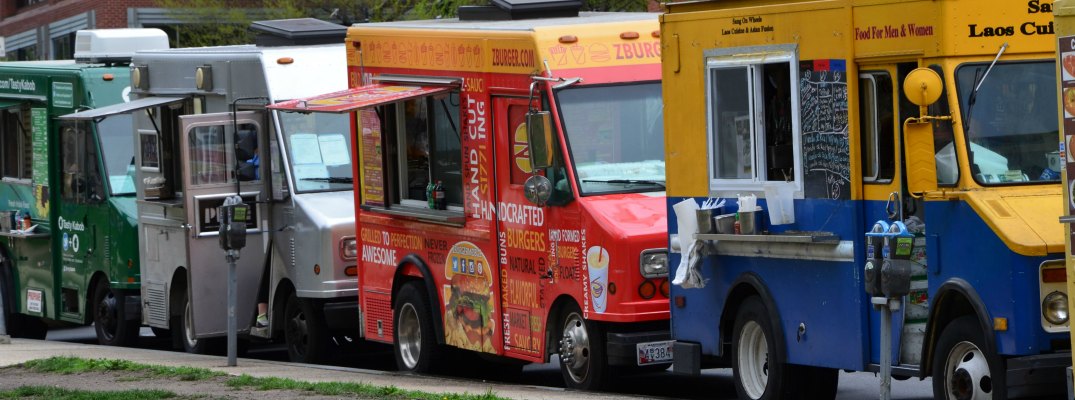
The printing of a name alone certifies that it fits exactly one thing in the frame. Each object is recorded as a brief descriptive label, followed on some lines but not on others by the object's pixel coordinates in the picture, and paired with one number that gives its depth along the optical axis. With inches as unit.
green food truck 1464.7
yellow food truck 714.0
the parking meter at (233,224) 1160.5
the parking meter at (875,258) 726.9
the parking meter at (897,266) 713.4
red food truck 954.7
